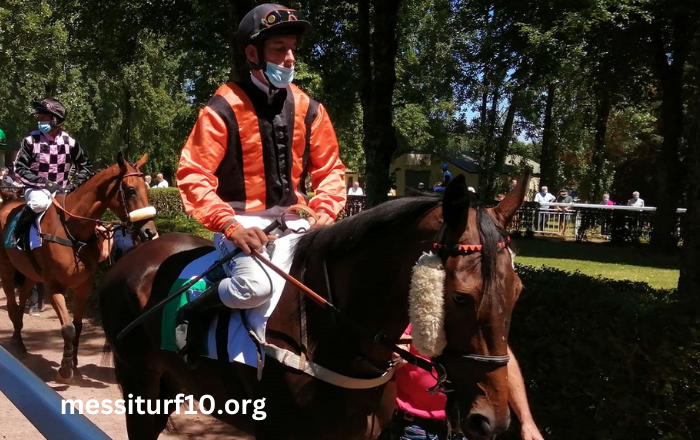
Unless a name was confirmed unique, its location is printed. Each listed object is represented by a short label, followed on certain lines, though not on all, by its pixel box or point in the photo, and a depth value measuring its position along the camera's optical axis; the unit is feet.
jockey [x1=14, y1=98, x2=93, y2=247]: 23.81
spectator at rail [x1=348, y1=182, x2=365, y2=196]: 88.99
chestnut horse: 22.22
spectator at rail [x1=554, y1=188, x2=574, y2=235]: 69.65
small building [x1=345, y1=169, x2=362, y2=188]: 171.72
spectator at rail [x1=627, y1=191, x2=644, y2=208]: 73.97
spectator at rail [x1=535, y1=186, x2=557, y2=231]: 70.39
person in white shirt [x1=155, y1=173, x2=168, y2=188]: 85.81
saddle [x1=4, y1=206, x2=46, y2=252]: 23.06
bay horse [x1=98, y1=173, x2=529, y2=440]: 7.04
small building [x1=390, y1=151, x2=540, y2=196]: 138.00
